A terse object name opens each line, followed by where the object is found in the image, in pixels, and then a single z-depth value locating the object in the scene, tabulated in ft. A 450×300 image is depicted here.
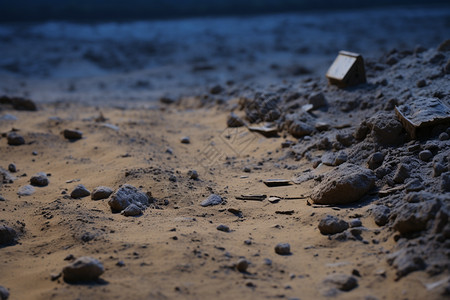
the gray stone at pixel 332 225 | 10.95
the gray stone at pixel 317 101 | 19.26
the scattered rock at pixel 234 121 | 20.94
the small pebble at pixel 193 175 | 15.31
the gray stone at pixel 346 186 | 12.12
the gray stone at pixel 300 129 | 17.83
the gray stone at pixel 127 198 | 12.91
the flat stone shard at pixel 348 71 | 19.39
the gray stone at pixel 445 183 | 10.80
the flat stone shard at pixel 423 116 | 13.30
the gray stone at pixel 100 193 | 13.74
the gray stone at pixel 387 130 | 13.89
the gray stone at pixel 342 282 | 9.03
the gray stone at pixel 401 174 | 12.18
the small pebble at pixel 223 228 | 11.66
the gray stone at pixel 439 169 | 11.47
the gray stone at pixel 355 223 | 11.03
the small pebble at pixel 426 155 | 12.43
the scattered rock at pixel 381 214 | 10.90
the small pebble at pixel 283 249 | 10.44
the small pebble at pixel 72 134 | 19.99
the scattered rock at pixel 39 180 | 15.26
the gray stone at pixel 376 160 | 13.48
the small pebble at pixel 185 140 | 20.10
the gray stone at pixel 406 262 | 9.02
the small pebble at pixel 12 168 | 16.55
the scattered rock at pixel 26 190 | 14.58
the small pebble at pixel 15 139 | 18.96
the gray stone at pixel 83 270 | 9.29
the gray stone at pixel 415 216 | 9.73
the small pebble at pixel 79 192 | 13.98
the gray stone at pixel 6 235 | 11.30
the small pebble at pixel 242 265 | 9.73
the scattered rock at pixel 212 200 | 13.41
